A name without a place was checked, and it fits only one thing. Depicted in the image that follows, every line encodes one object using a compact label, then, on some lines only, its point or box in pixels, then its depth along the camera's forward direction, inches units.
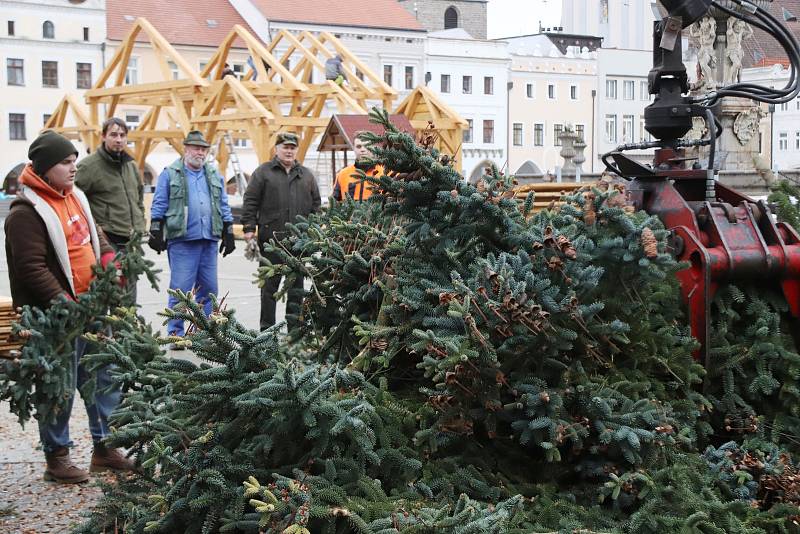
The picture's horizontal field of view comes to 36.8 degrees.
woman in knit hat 227.6
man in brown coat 418.6
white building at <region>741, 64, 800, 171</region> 2694.4
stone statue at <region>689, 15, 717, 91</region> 943.7
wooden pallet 203.6
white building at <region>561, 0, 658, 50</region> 3587.6
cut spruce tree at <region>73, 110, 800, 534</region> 125.4
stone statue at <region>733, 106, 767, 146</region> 997.2
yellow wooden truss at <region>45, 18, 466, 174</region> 866.8
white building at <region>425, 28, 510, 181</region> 2600.9
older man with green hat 387.9
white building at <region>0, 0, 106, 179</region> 2143.2
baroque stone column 957.8
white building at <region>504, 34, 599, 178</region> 2748.5
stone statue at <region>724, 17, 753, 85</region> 964.0
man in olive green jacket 335.6
